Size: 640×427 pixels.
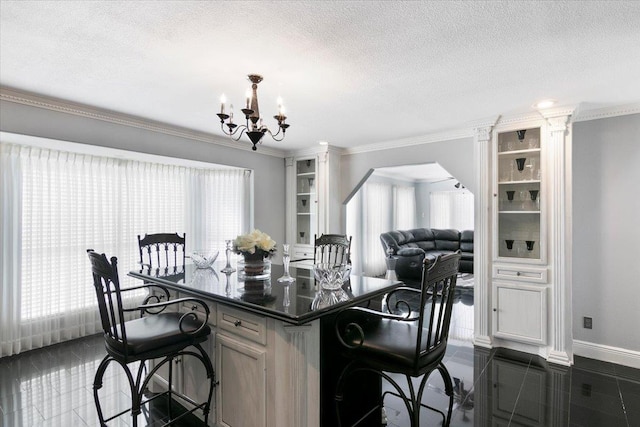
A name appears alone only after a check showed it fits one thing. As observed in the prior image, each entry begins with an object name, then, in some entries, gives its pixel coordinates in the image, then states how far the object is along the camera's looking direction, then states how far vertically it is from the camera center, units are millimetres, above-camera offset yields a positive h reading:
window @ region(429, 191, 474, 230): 9031 +204
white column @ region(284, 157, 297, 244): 5594 +282
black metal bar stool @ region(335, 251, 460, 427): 1682 -670
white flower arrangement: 2422 -194
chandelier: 2410 +737
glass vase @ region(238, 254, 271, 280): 2477 -365
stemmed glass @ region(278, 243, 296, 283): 2451 -375
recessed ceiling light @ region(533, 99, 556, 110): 3094 +1050
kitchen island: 1737 -722
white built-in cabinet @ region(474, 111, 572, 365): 3312 -190
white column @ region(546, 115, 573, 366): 3297 -216
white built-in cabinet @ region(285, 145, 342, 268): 5145 +312
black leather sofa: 6914 -657
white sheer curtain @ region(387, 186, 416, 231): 8844 +265
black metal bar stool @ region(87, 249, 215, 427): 1806 -670
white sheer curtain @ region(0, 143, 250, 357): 3426 -82
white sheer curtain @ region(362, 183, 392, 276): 7621 -138
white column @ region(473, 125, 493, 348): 3721 -256
